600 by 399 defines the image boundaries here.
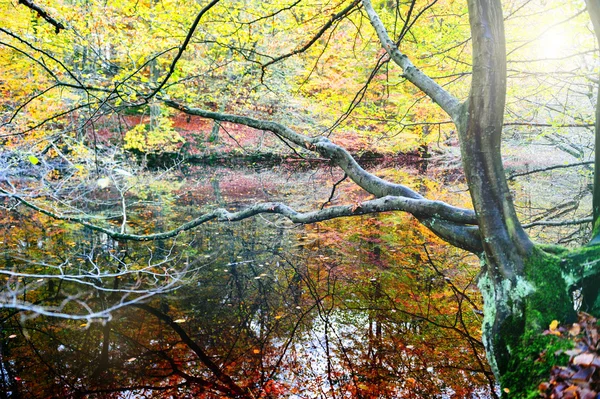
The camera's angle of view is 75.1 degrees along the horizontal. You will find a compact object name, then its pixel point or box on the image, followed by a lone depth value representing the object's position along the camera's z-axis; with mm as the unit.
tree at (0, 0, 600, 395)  2461
